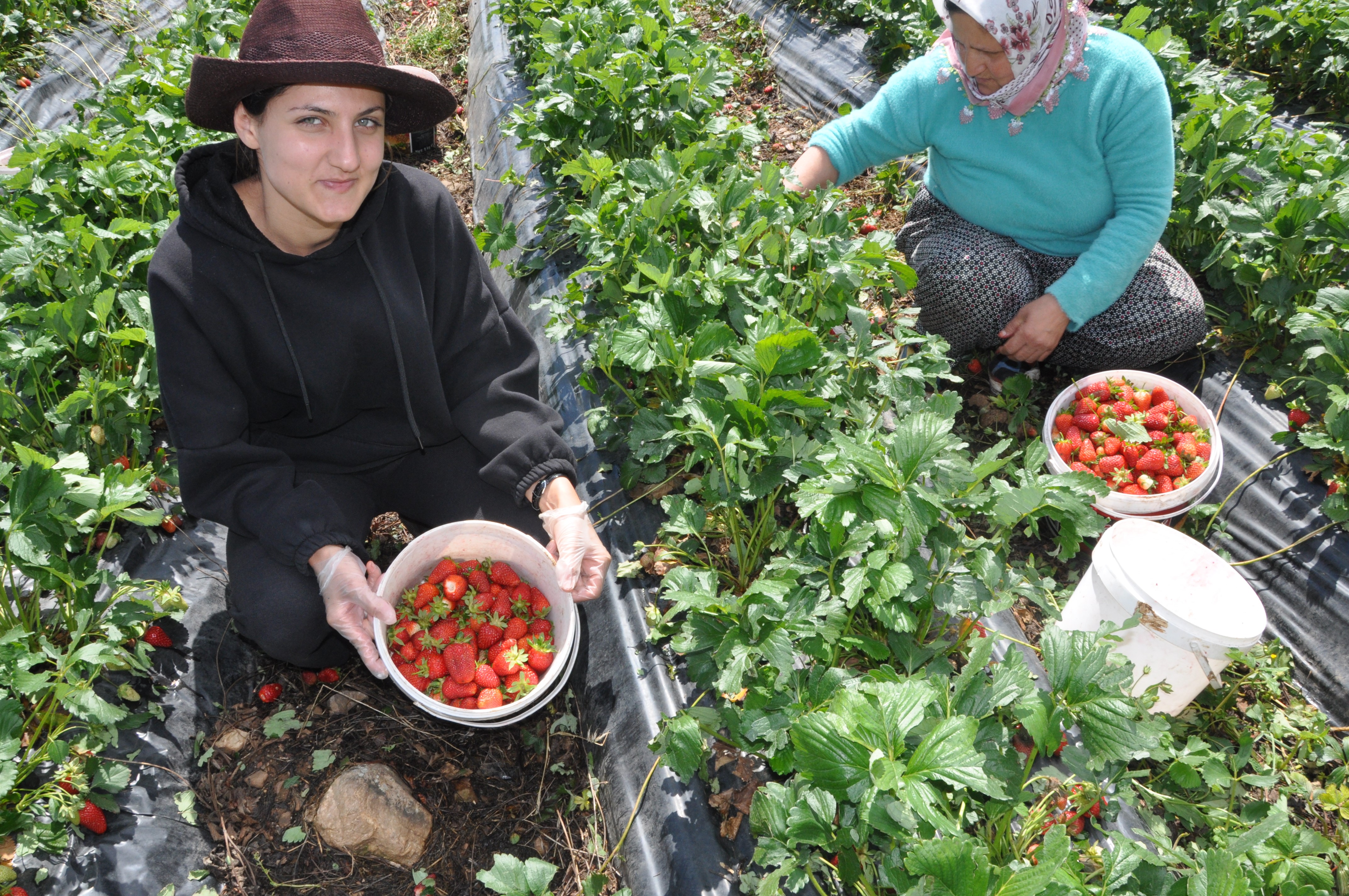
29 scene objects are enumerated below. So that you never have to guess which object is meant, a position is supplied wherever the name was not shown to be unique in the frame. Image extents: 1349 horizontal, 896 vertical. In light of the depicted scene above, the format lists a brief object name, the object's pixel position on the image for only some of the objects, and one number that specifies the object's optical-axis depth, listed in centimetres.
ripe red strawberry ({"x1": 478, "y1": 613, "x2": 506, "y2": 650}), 207
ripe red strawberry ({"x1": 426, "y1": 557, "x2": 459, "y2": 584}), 215
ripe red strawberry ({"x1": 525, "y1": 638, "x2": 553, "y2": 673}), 205
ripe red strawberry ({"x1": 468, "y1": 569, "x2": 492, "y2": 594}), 216
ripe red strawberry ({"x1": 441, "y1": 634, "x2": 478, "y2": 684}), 201
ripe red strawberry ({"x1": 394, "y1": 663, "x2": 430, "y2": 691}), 202
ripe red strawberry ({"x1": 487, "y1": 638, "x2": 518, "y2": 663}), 206
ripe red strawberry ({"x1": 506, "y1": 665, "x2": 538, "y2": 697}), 197
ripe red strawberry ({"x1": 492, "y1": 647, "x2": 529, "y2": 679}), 201
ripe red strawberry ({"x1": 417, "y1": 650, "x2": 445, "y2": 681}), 202
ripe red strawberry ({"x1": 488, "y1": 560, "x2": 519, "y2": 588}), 218
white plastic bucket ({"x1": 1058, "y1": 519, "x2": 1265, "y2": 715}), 189
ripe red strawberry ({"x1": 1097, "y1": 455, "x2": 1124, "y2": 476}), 255
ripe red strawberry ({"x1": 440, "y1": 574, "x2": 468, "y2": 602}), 211
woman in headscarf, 242
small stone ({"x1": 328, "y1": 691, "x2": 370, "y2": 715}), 225
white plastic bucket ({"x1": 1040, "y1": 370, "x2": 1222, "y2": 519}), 245
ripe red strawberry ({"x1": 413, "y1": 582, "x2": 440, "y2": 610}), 210
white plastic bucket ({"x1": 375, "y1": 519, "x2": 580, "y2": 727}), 195
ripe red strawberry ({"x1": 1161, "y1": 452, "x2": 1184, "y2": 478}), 250
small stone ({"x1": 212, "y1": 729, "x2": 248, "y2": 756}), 210
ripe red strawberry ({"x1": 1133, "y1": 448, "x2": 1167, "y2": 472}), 250
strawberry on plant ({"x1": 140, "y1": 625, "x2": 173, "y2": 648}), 210
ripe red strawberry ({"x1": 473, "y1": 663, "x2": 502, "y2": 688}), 200
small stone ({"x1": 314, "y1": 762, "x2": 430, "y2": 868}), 196
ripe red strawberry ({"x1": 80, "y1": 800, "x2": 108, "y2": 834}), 177
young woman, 174
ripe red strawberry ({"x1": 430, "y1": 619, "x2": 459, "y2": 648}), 207
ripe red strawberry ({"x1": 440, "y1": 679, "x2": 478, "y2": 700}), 199
